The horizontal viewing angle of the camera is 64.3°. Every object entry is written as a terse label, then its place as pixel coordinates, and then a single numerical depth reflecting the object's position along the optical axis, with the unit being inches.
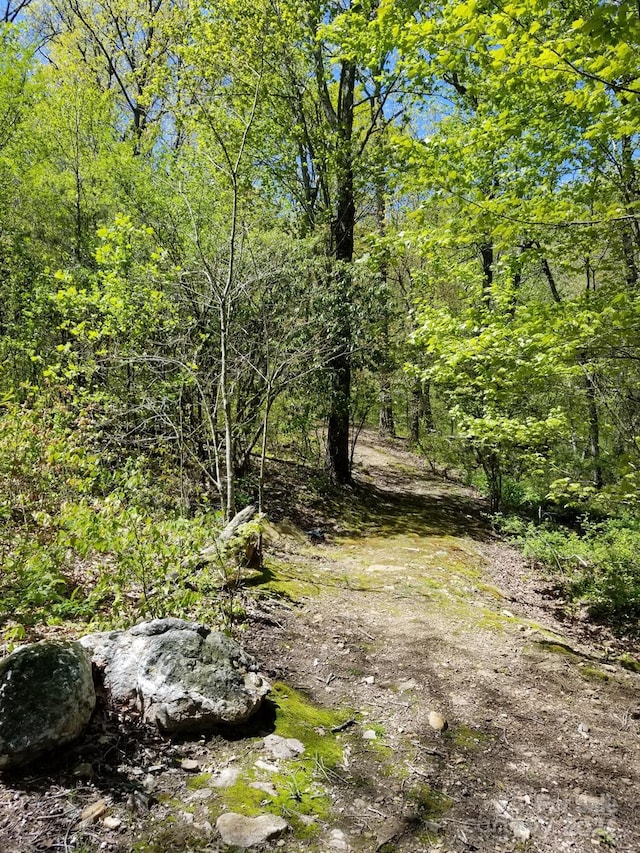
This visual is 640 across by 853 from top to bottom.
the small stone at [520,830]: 91.3
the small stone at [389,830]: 85.1
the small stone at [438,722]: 123.7
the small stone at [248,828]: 77.2
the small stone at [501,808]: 96.3
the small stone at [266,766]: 95.0
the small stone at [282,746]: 100.8
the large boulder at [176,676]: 99.9
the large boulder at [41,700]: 80.5
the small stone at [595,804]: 100.3
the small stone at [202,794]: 84.8
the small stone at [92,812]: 74.6
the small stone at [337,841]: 80.4
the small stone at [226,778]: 88.7
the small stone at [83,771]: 83.0
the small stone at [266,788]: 88.5
